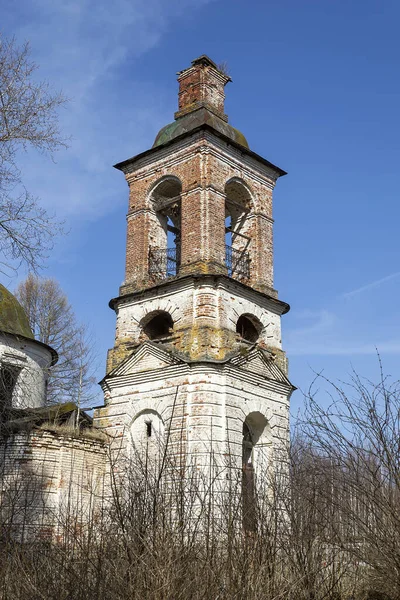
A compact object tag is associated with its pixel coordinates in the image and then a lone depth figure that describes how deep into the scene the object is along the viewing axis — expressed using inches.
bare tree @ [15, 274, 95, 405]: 1003.3
